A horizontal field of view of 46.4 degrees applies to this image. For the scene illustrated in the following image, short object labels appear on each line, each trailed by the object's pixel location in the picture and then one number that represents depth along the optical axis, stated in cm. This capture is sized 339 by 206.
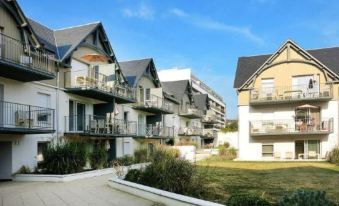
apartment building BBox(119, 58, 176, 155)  3475
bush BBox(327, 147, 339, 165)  3044
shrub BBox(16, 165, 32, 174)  1969
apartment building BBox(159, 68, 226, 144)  6450
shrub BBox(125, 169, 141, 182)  1413
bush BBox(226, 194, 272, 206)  879
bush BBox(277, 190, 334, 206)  688
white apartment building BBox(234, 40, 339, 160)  3488
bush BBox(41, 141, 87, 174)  1888
